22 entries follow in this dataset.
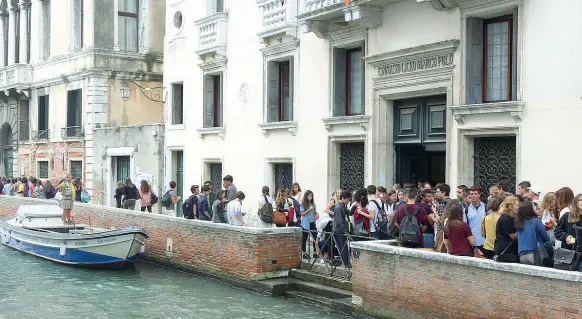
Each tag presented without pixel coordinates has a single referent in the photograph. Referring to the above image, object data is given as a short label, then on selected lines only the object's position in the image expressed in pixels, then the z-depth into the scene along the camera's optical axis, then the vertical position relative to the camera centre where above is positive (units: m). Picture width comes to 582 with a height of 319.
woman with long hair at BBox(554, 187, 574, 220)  9.41 -0.52
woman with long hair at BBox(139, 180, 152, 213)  19.20 -1.09
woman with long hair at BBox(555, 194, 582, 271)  8.53 -0.82
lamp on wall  26.45 +2.12
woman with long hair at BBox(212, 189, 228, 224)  14.79 -1.13
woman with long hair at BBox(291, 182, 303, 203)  14.83 -0.72
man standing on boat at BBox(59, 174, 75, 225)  19.06 -1.34
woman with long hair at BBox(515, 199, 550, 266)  8.80 -0.87
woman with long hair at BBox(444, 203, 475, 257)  9.60 -0.98
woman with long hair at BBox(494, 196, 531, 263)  9.12 -0.91
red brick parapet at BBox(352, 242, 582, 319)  8.44 -1.62
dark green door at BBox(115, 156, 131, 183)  24.61 -0.51
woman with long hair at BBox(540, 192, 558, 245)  9.57 -0.73
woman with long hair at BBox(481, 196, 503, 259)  9.52 -0.89
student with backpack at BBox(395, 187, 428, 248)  10.59 -0.94
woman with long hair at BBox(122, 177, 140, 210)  19.34 -1.08
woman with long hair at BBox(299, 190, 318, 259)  13.52 -1.15
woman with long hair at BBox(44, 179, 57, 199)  24.39 -1.26
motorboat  16.03 -1.94
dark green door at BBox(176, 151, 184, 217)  22.09 -0.62
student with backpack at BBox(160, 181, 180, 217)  17.97 -1.09
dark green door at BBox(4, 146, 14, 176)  32.44 -0.40
